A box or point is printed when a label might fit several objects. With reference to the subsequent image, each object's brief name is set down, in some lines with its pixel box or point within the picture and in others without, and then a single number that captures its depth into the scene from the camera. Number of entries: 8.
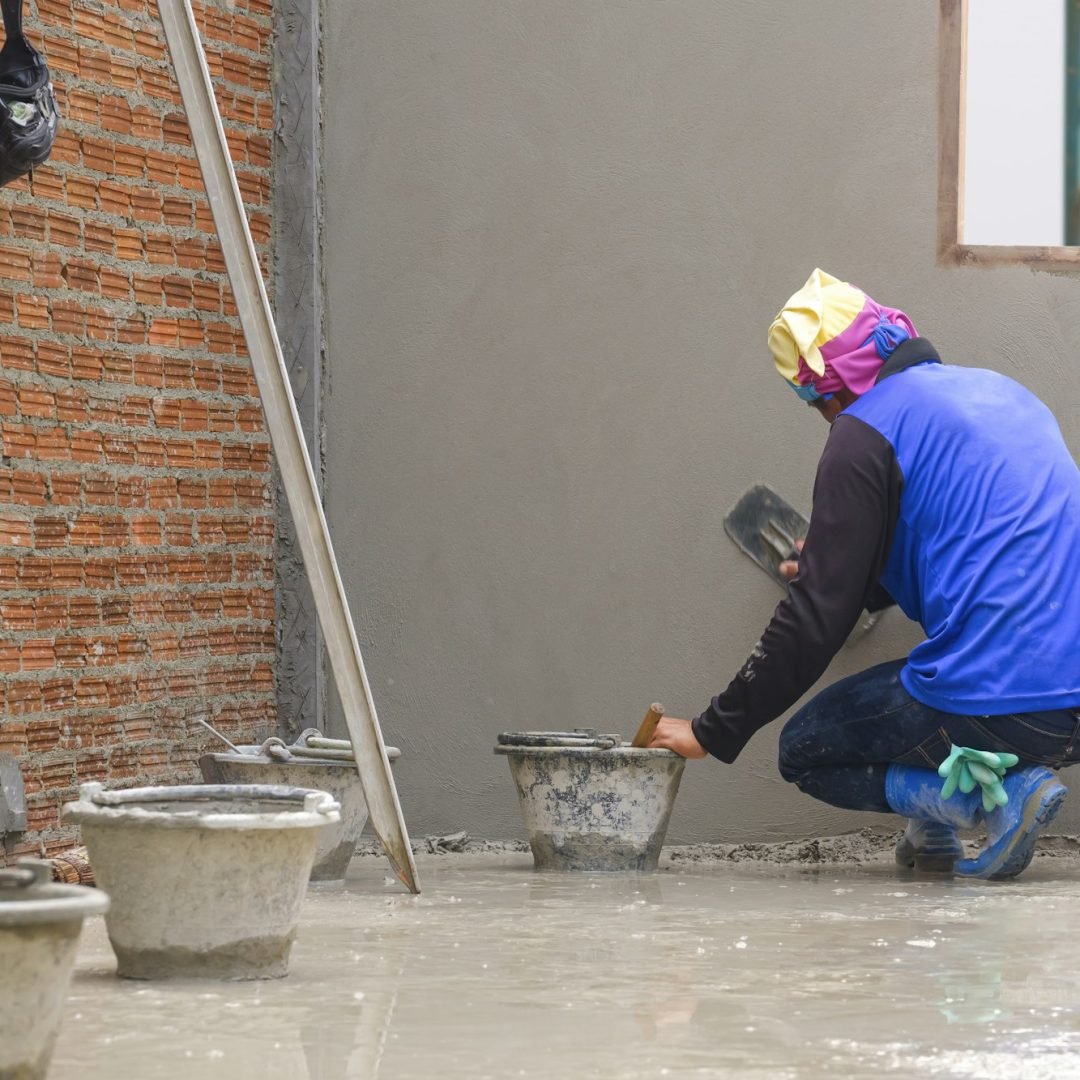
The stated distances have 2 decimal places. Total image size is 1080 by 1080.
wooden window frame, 9.07
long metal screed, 6.83
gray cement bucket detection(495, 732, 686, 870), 8.08
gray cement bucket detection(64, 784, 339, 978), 5.30
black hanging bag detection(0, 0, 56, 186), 6.89
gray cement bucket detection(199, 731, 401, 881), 7.57
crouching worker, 7.57
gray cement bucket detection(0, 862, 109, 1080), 3.81
